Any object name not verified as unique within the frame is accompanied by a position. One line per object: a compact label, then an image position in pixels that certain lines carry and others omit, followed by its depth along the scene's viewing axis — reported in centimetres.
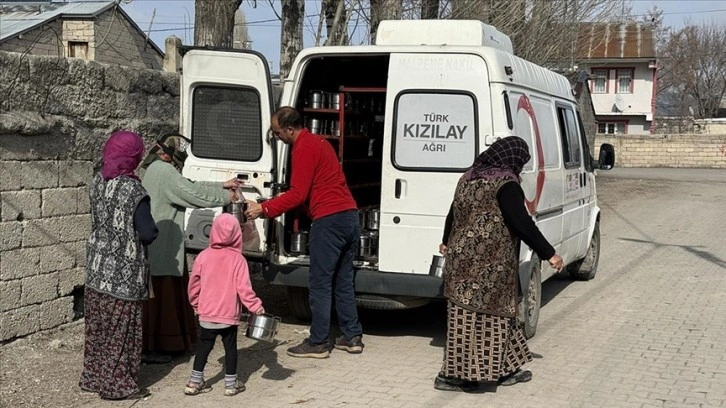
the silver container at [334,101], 813
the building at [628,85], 5241
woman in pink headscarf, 556
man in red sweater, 662
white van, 692
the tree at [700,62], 6500
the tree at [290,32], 1193
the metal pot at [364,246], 751
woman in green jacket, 648
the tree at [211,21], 1019
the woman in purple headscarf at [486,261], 584
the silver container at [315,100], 804
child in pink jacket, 571
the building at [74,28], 2086
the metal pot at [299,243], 757
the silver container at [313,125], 821
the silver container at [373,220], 786
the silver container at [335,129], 834
